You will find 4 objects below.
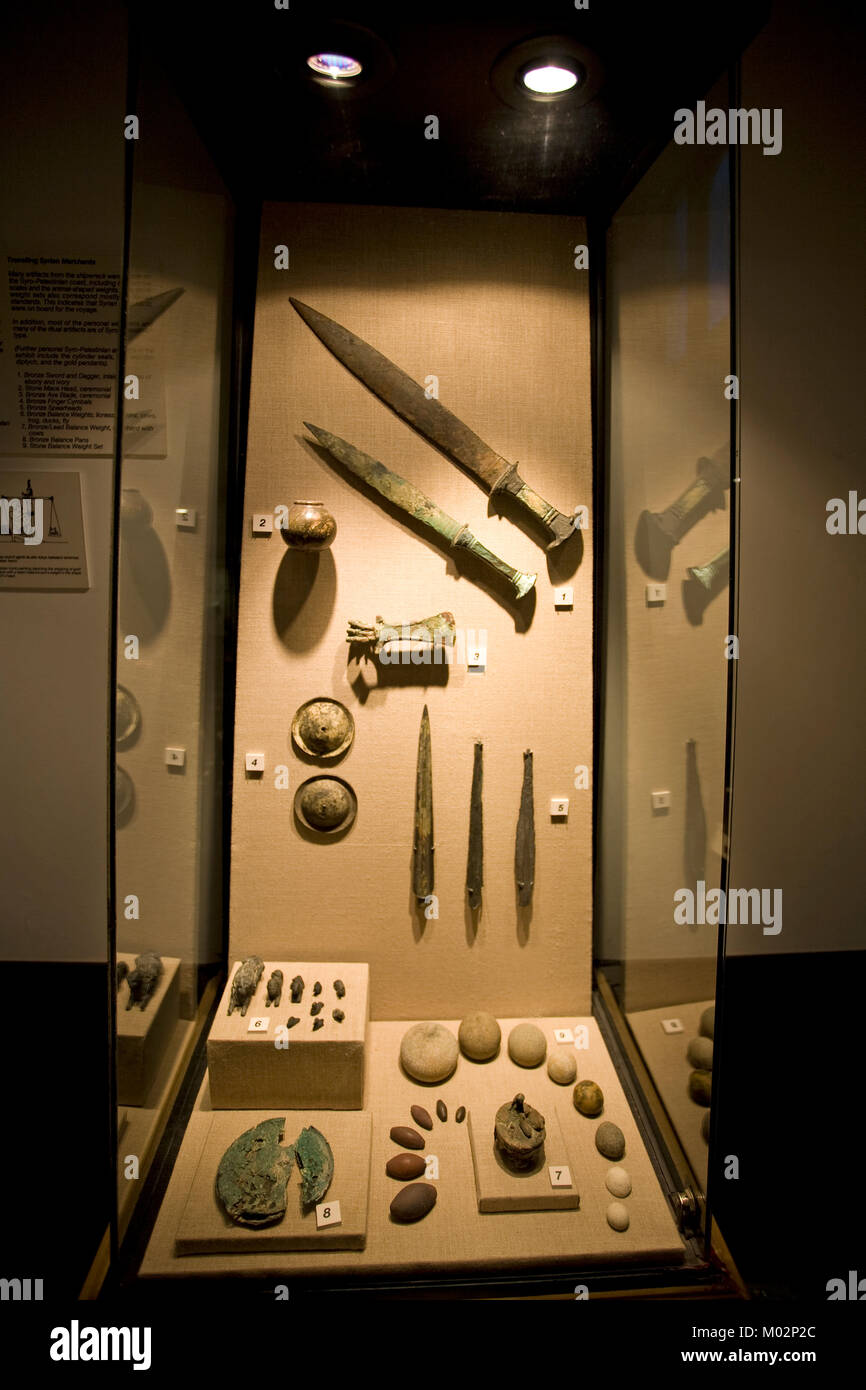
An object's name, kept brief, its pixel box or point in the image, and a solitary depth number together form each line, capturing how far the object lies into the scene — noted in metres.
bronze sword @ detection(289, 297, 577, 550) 2.26
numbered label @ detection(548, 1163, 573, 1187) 1.79
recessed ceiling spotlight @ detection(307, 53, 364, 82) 1.67
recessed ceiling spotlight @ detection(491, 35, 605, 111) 1.60
